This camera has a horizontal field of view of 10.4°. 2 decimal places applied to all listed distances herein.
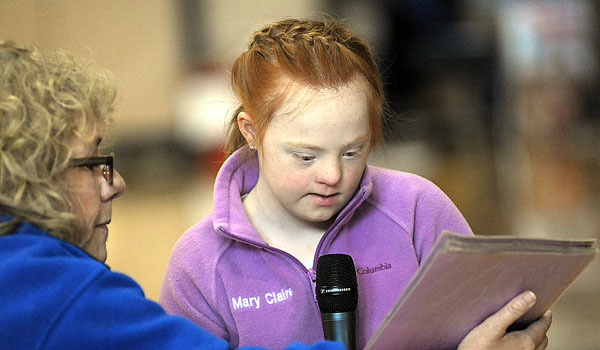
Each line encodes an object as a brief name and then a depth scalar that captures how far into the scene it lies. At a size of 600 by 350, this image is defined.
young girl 4.43
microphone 4.33
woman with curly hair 4.14
